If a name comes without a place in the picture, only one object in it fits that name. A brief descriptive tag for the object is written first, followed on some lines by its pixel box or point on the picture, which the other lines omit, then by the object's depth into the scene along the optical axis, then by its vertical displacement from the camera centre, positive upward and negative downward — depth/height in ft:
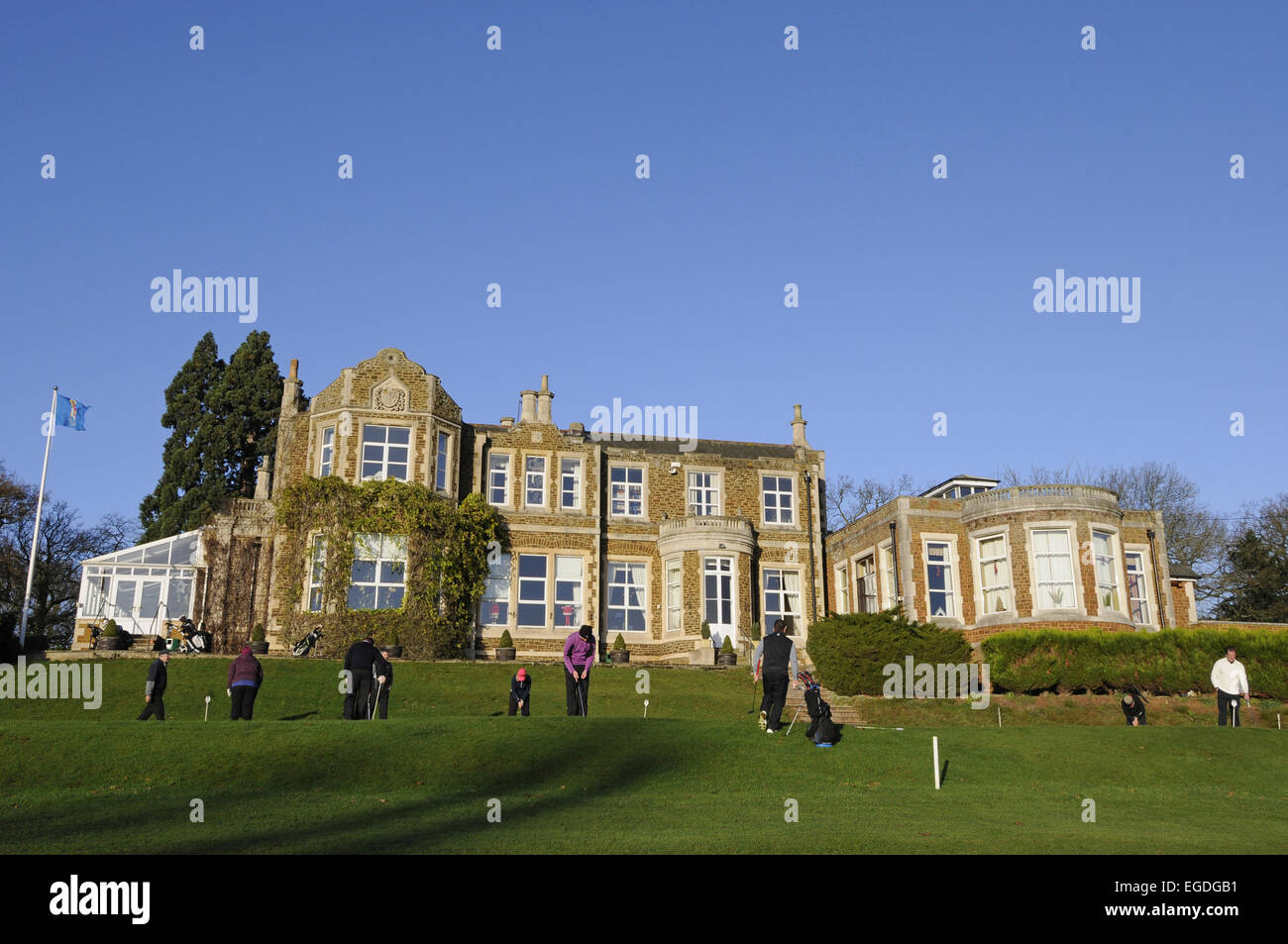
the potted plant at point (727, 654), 110.83 +3.17
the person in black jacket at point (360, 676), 60.03 +0.72
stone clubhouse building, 108.88 +14.29
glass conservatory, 114.73 +10.62
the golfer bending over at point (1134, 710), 75.87 -1.81
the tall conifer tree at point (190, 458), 145.38 +30.71
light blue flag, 117.70 +29.11
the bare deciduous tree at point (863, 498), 203.82 +34.09
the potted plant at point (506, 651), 111.14 +3.66
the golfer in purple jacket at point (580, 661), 61.41 +1.45
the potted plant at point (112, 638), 98.48 +4.62
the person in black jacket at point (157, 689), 63.57 +0.08
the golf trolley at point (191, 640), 101.55 +4.55
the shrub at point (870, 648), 81.05 +2.67
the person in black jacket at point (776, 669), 54.29 +0.85
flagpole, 102.91 +15.05
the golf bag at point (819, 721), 54.54 -1.71
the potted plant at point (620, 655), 112.88 +3.23
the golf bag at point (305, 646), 101.86 +3.92
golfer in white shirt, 66.33 +0.17
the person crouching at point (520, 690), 69.56 -0.15
